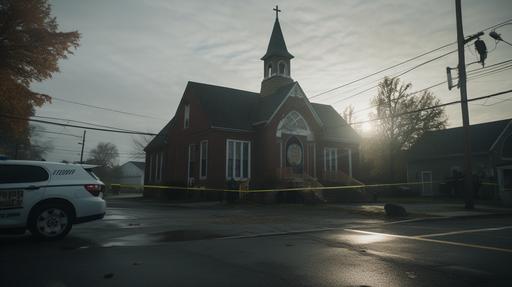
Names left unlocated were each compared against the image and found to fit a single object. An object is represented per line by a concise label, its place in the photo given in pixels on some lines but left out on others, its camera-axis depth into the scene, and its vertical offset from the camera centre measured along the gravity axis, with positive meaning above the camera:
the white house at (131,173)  81.62 +2.81
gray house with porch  31.85 +2.97
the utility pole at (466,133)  18.64 +2.82
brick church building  25.97 +3.68
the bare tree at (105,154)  98.99 +8.56
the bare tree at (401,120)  43.44 +8.09
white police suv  7.57 -0.30
